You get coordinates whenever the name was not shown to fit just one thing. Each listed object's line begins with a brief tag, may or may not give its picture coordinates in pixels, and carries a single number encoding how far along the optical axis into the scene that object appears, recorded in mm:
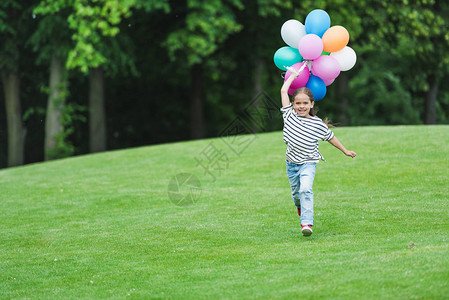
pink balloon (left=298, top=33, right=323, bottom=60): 15392
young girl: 15012
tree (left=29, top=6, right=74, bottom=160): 43157
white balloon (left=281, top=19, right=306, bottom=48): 16161
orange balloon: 15872
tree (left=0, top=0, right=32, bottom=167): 44861
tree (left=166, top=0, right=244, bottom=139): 42274
